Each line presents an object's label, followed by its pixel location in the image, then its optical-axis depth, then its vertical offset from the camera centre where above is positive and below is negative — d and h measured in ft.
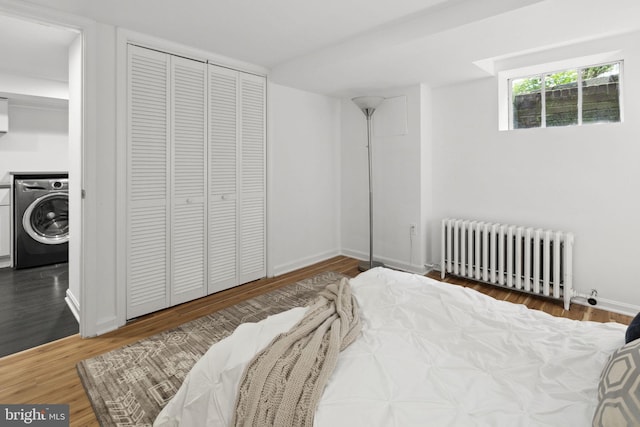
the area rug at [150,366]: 5.88 -3.25
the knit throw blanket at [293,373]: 3.57 -1.89
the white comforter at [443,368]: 3.35 -1.91
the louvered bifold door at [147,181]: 9.22 +0.92
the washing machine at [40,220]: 14.15 -0.27
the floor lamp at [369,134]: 12.89 +3.20
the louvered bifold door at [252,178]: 11.86 +1.28
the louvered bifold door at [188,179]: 10.07 +1.06
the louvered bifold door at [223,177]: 10.96 +1.21
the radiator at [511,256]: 10.12 -1.50
